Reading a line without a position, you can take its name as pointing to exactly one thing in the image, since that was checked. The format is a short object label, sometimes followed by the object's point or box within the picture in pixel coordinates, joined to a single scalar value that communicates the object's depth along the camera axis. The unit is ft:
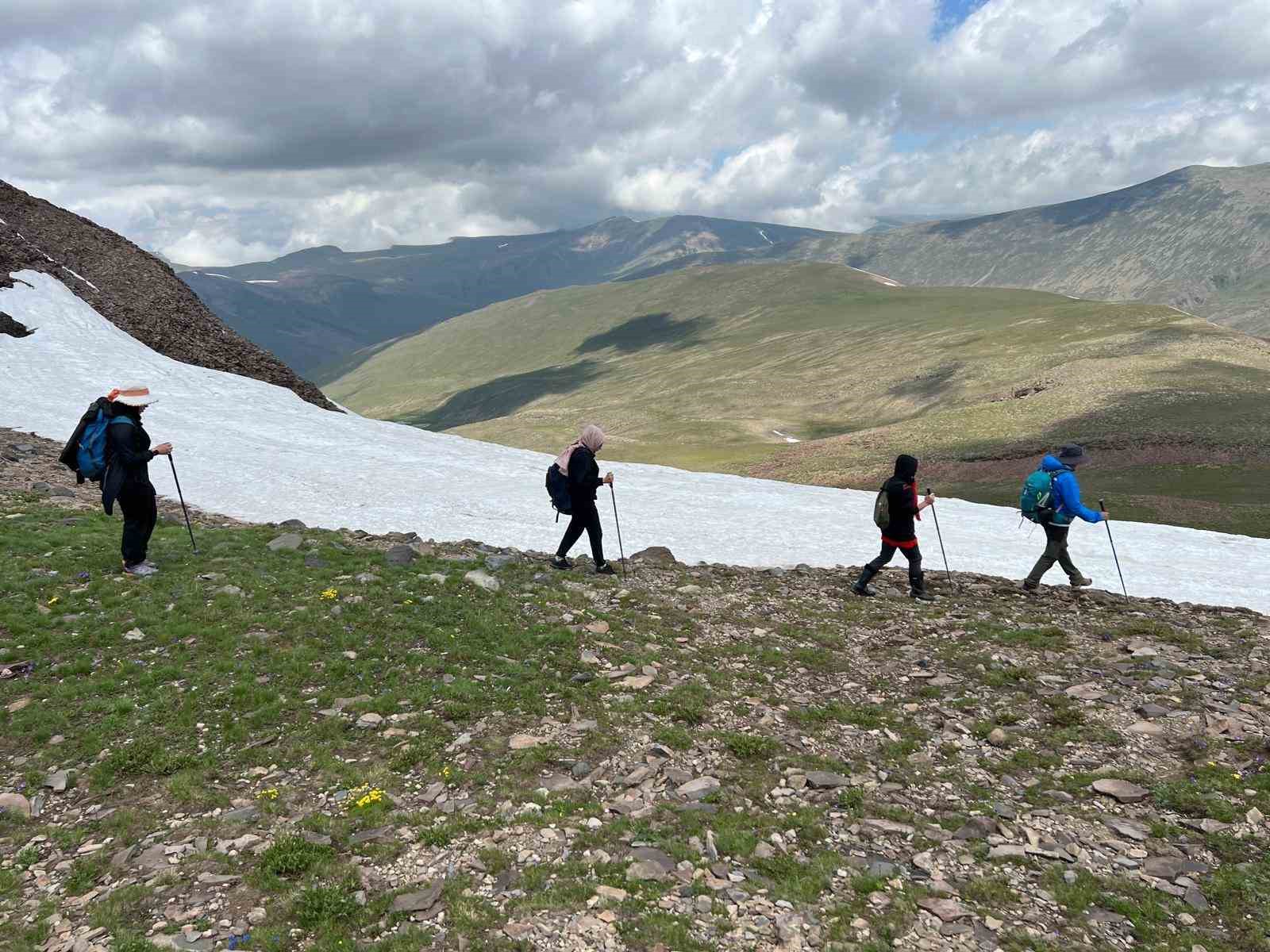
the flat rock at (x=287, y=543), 62.64
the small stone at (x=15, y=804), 31.32
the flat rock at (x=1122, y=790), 34.04
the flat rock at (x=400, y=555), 60.80
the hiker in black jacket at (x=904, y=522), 62.95
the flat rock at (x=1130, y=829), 31.40
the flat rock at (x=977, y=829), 31.68
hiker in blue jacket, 62.03
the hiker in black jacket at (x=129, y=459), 50.52
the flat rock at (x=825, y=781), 35.22
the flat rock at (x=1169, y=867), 28.99
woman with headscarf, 62.39
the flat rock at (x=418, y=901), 26.22
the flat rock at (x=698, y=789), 34.19
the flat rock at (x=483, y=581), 57.21
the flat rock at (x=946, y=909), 26.58
